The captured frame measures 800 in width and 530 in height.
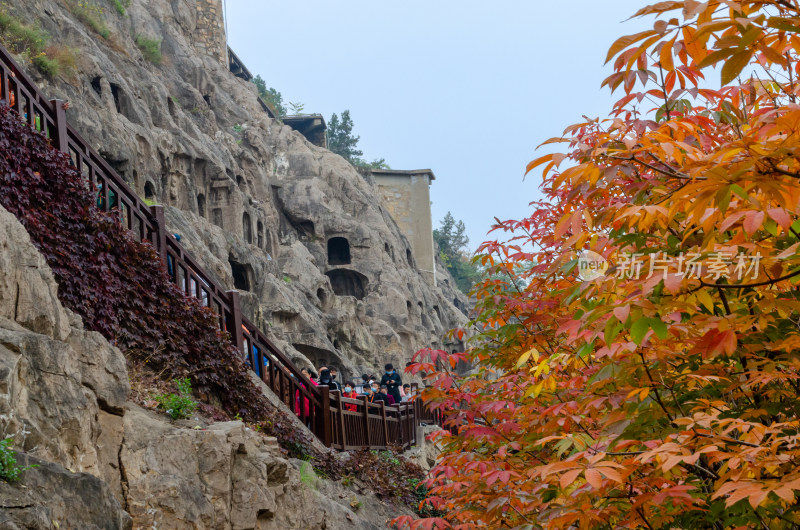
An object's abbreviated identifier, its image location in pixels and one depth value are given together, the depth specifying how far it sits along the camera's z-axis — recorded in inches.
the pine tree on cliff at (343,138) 2412.6
